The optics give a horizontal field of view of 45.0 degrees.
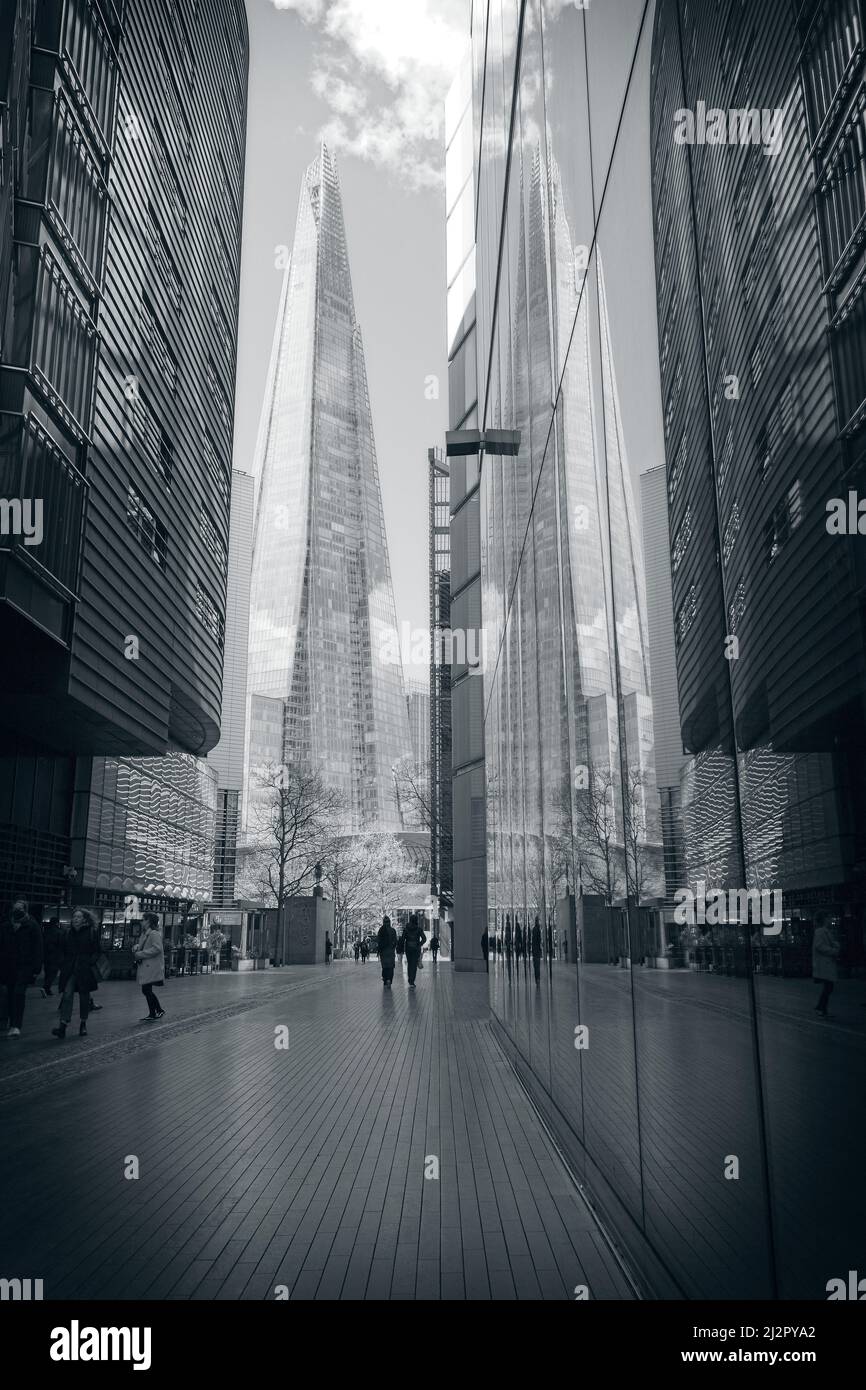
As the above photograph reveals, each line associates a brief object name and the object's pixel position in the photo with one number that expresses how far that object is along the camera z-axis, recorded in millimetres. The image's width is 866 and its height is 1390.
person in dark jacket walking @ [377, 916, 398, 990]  24969
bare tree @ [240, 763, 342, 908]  49062
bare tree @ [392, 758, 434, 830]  41500
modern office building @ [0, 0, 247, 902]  14656
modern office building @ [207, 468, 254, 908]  55562
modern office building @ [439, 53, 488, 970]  32562
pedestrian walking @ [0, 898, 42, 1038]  13422
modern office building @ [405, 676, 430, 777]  163125
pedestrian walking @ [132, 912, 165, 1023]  16062
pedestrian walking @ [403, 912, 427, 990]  25797
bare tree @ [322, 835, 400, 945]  67125
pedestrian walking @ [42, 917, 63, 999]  21062
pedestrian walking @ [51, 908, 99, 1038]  13898
